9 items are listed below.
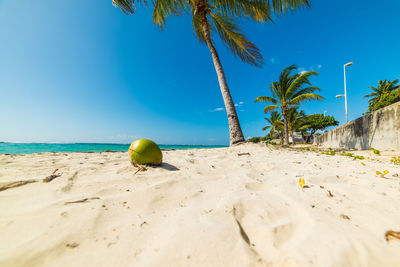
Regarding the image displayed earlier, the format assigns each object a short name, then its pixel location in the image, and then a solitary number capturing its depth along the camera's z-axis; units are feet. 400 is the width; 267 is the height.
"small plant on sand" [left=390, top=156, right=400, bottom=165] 8.42
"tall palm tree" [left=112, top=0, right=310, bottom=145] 17.02
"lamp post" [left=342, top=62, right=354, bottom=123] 38.73
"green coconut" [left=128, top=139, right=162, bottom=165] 6.07
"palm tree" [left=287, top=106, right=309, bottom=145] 56.65
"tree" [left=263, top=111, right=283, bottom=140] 62.61
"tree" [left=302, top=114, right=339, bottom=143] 71.67
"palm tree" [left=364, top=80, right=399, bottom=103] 64.31
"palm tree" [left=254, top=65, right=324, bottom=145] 33.14
